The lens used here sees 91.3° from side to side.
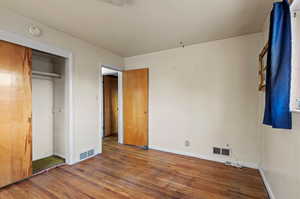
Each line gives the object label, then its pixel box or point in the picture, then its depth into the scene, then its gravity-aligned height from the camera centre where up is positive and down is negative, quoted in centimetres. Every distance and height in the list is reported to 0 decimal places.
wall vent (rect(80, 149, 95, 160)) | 298 -115
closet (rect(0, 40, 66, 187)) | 205 -19
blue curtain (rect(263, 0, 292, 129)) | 129 +31
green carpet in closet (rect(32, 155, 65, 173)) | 260 -122
